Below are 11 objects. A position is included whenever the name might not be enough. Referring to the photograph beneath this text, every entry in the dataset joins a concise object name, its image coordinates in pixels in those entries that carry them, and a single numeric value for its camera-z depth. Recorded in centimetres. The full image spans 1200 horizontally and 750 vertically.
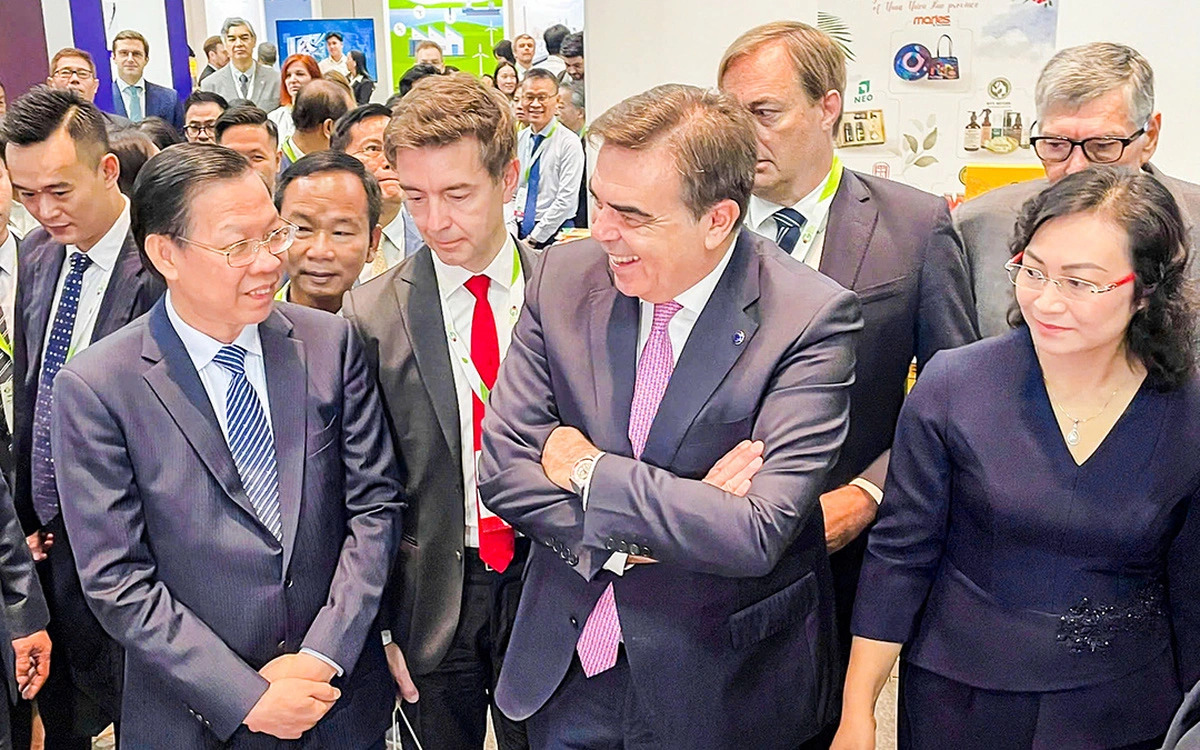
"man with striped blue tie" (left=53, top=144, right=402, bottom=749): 192
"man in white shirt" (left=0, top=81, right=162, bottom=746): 262
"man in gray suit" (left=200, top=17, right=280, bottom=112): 1005
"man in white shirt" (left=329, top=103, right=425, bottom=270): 421
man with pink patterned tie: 180
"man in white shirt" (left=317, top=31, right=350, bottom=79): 1245
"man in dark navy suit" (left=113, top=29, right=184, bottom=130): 900
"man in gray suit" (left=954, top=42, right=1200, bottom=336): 238
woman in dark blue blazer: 178
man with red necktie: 220
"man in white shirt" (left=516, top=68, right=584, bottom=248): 832
